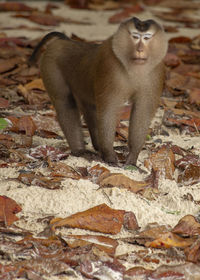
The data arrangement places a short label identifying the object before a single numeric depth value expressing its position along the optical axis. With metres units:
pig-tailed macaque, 9.24
